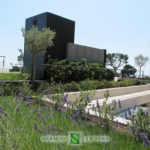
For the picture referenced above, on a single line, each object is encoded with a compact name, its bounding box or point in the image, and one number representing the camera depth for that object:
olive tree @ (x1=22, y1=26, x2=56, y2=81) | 10.77
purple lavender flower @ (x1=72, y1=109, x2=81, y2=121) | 3.14
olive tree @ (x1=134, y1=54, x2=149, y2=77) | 40.44
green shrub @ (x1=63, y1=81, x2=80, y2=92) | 9.98
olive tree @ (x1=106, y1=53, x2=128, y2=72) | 43.84
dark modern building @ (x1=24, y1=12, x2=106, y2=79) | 14.62
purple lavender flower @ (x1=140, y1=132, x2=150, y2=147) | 2.62
